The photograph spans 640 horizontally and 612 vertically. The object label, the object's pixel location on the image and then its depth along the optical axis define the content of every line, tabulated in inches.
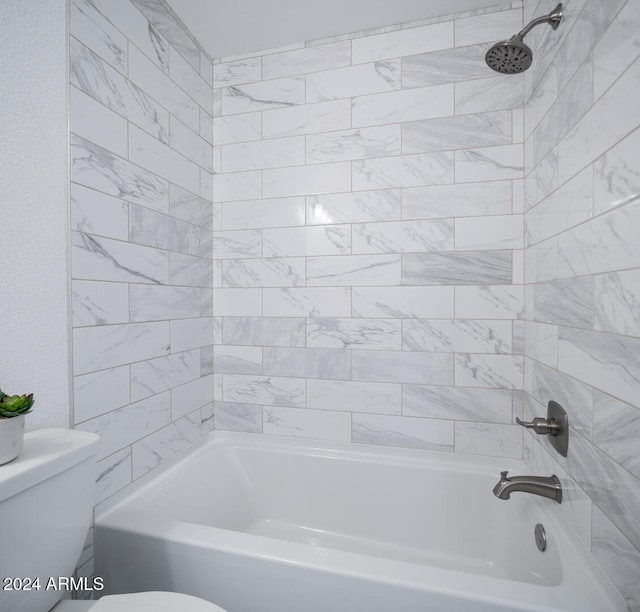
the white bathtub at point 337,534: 36.6
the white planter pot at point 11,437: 30.5
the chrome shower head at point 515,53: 46.0
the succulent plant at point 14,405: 31.2
